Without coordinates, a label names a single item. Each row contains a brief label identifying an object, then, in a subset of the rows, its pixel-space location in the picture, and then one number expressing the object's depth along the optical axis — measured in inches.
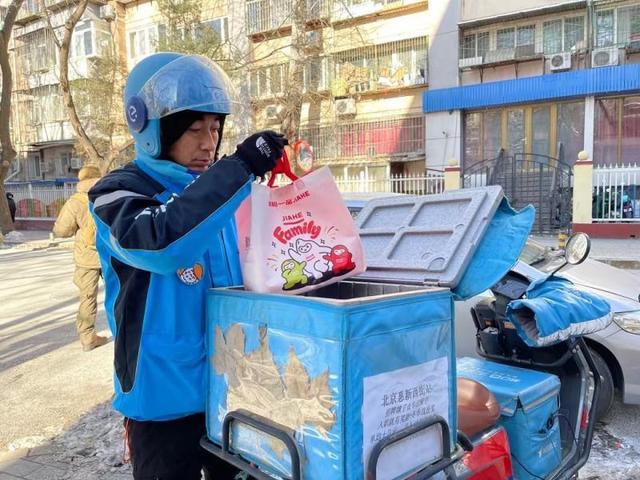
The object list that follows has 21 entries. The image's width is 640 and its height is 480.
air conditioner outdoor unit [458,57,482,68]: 668.1
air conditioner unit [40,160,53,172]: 1214.8
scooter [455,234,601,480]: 96.2
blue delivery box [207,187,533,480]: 42.3
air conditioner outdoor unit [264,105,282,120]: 783.2
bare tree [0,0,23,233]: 523.5
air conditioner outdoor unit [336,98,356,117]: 776.3
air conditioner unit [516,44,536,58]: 642.8
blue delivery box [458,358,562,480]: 85.8
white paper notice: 43.5
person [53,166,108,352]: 212.2
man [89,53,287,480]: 47.1
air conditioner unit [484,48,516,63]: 646.2
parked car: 142.9
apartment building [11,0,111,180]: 1051.9
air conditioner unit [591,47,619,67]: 596.4
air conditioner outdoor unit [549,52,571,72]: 619.5
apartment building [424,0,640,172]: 606.5
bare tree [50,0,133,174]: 789.9
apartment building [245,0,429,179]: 730.8
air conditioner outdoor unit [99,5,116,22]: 1008.9
